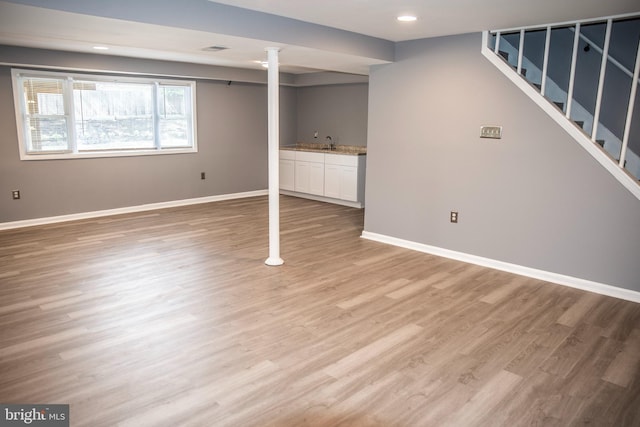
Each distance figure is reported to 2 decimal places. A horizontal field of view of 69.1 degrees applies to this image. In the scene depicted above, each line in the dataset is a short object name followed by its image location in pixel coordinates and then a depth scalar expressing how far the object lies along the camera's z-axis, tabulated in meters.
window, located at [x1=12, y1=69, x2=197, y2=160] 6.13
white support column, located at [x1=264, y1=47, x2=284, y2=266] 4.41
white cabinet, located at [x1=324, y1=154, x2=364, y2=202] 7.41
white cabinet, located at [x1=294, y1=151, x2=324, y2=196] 7.96
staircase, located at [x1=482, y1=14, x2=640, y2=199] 4.06
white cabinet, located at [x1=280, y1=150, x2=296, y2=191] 8.45
